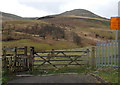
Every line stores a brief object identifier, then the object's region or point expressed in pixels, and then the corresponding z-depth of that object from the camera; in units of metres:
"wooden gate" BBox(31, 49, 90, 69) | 11.28
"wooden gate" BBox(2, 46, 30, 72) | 10.44
